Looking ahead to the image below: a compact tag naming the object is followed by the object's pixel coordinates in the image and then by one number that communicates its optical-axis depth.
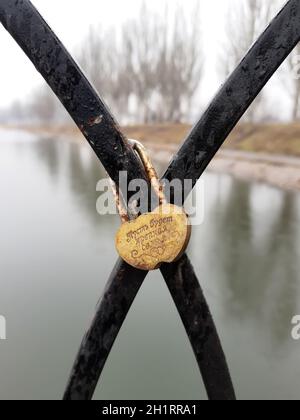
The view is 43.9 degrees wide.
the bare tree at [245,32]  9.51
